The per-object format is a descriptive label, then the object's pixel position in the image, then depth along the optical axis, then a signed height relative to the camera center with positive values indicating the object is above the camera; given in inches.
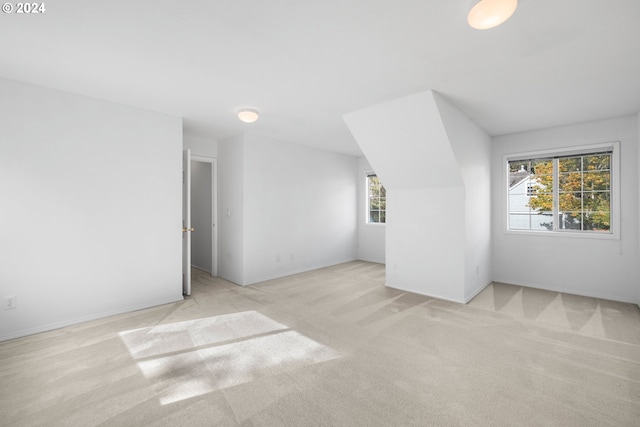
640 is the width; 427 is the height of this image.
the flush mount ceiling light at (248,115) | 141.1 +49.2
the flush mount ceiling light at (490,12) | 65.9 +48.4
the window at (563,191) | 160.1 +12.1
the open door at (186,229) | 160.2 -9.8
